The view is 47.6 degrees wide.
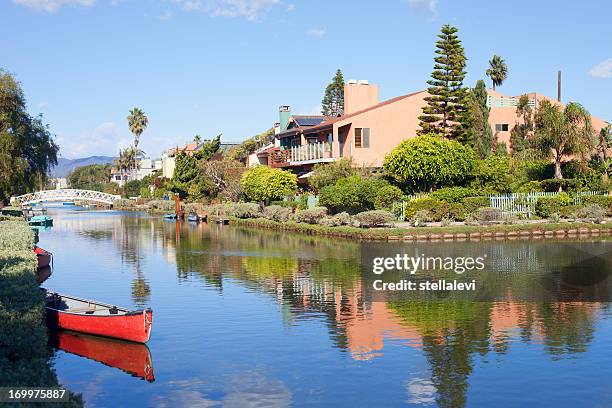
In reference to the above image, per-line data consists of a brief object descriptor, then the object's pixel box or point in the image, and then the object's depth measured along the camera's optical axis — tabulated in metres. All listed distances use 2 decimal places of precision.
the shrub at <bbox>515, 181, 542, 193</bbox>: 53.84
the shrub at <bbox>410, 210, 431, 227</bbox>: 48.12
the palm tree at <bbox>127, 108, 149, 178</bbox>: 138.00
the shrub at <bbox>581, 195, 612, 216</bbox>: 51.06
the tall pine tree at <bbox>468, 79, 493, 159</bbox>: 66.38
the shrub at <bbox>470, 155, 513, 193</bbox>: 53.44
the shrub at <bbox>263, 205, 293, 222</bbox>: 61.91
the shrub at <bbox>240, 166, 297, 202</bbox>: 67.16
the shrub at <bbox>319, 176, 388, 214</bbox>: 51.09
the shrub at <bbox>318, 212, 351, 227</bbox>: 51.84
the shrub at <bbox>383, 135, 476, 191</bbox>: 52.12
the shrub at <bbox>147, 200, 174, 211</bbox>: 105.38
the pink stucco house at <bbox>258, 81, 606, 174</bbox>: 63.53
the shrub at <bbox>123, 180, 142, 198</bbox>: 143.62
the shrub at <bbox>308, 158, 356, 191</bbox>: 58.59
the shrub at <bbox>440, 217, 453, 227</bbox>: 47.81
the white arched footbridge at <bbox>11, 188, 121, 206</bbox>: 109.56
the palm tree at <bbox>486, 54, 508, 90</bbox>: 97.75
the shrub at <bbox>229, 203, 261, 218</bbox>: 69.61
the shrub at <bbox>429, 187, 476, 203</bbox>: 50.72
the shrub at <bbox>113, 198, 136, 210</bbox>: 124.69
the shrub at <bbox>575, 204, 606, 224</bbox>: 49.06
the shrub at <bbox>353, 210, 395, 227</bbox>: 47.91
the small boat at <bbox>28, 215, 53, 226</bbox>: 75.69
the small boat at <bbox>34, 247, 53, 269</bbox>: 36.22
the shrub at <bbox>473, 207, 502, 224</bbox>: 48.62
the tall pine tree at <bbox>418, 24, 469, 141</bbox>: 60.16
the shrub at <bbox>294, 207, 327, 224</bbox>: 55.73
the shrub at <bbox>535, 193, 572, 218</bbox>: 50.53
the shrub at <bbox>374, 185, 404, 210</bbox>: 50.59
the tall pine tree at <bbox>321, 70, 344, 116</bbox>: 115.81
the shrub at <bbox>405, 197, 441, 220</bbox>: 49.69
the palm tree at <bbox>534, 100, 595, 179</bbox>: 53.09
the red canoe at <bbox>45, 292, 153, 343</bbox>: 19.88
